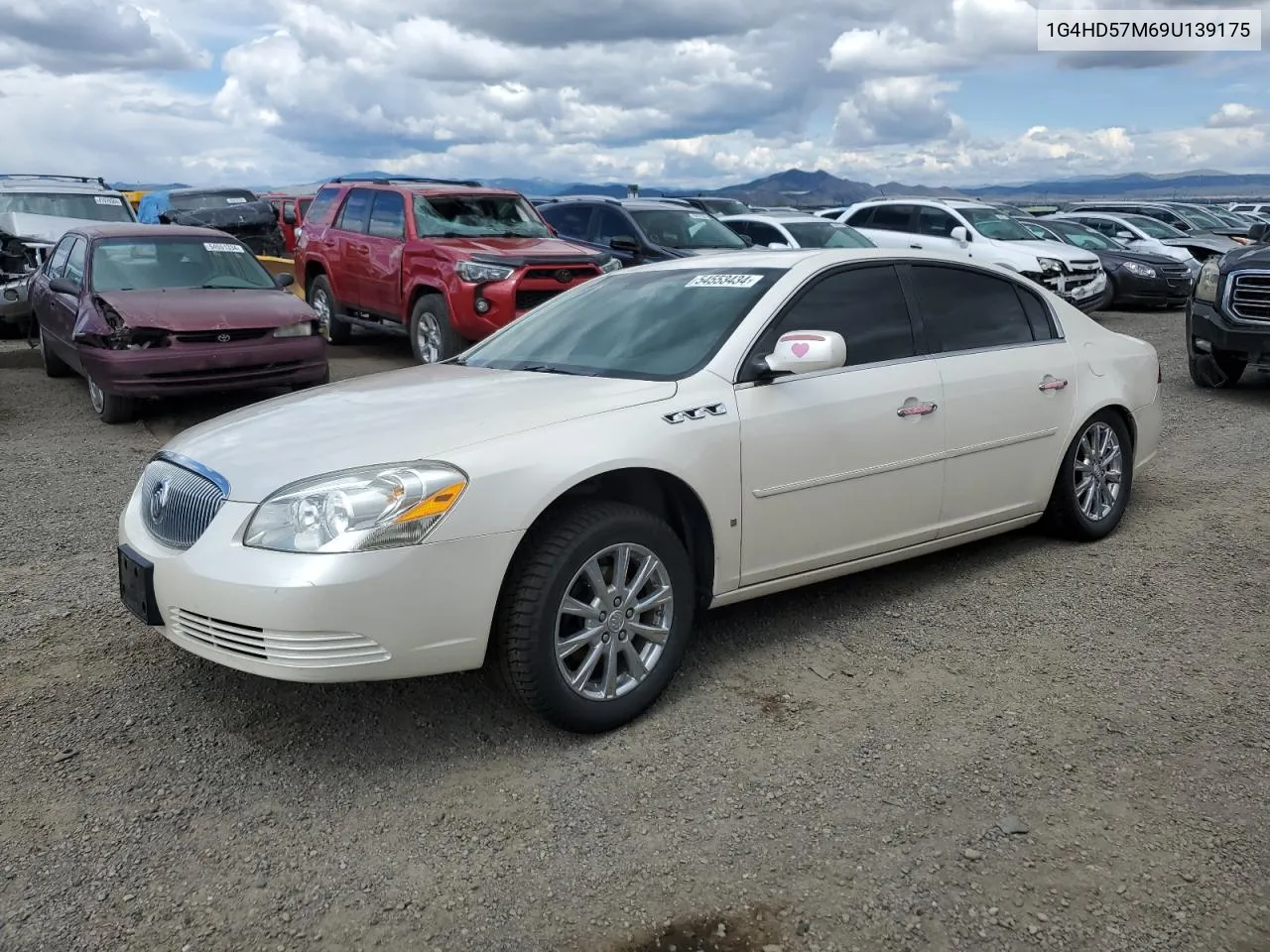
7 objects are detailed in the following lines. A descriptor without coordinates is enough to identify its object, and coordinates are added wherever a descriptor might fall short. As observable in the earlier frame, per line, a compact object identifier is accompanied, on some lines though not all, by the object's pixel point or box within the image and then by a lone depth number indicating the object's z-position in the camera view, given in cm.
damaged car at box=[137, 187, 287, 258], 2033
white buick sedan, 332
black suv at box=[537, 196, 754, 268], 1355
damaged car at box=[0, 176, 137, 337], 1462
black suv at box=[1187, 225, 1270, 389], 971
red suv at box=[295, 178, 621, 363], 1019
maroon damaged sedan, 834
